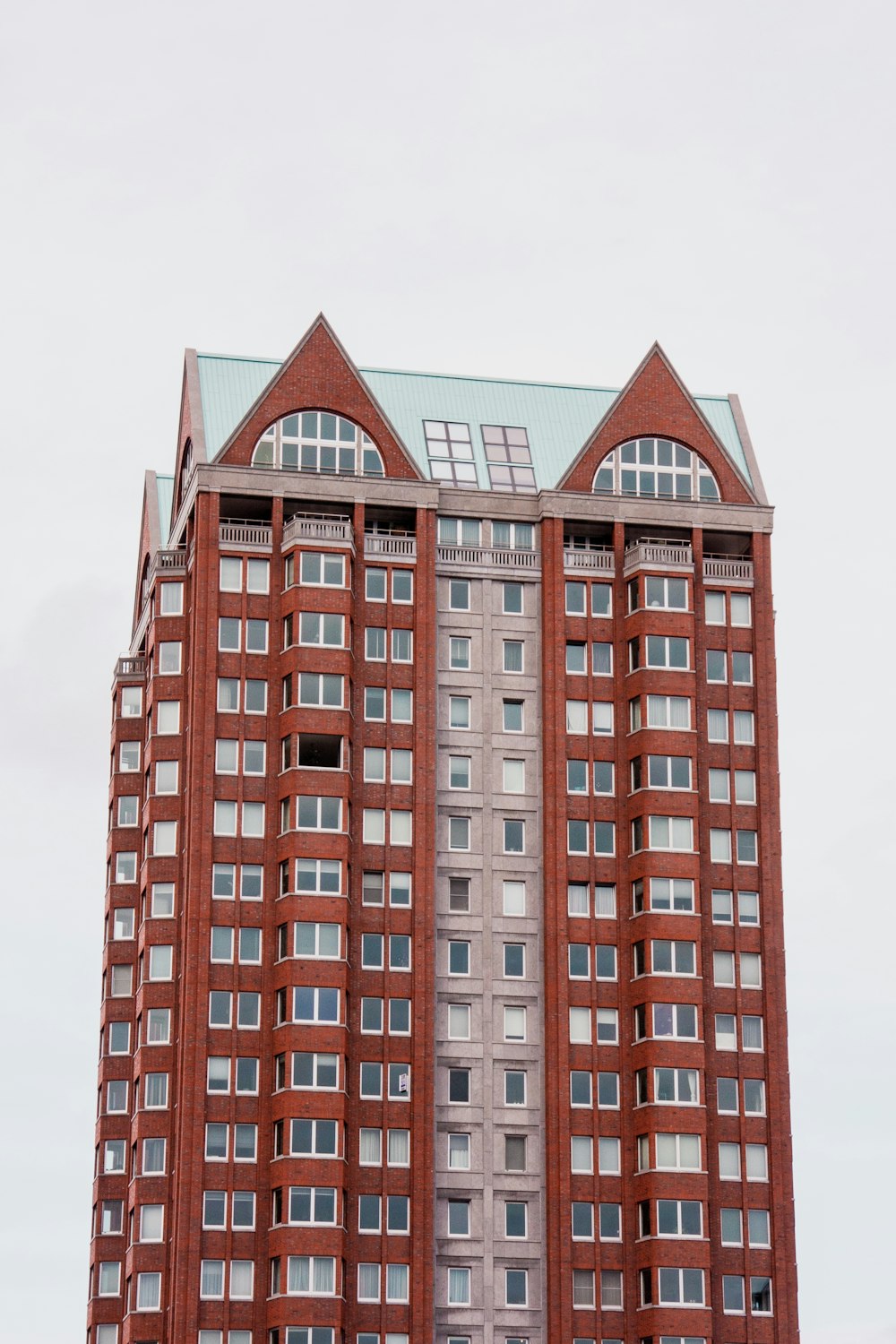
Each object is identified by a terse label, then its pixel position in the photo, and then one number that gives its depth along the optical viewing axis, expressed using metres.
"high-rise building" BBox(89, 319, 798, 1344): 117.19
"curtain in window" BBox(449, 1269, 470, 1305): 118.25
